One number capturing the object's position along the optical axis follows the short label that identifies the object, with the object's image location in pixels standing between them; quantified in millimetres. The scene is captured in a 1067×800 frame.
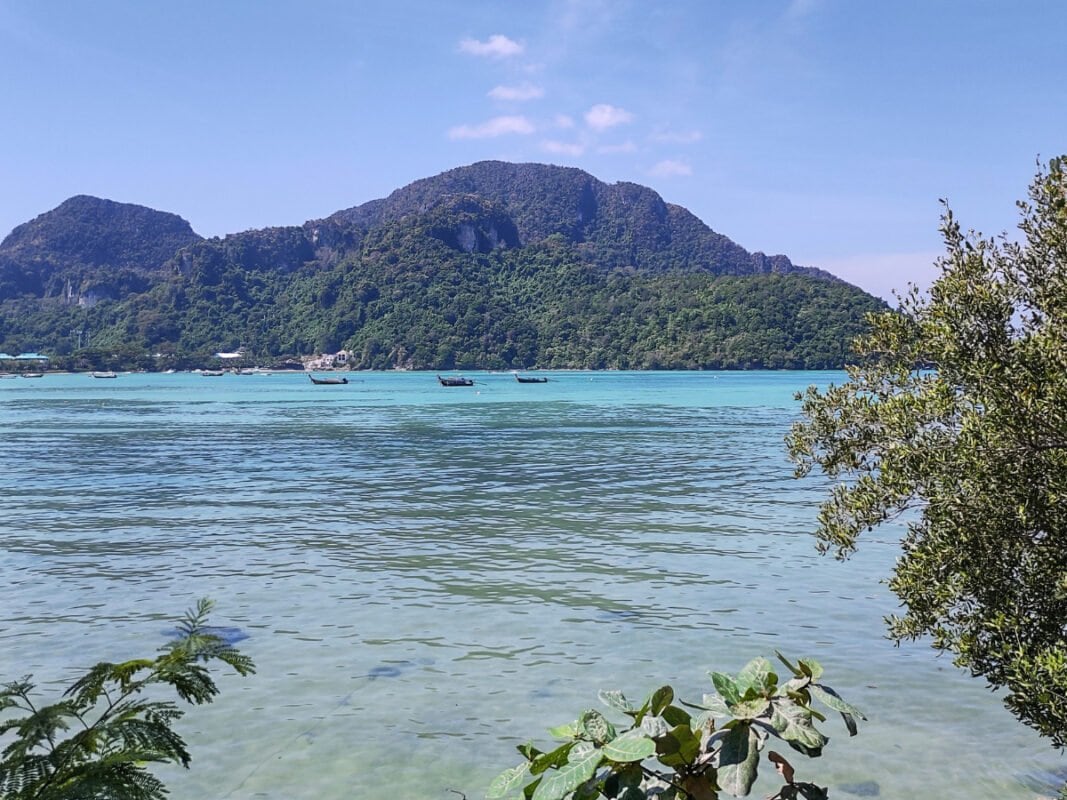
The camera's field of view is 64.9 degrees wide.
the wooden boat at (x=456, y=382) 162000
